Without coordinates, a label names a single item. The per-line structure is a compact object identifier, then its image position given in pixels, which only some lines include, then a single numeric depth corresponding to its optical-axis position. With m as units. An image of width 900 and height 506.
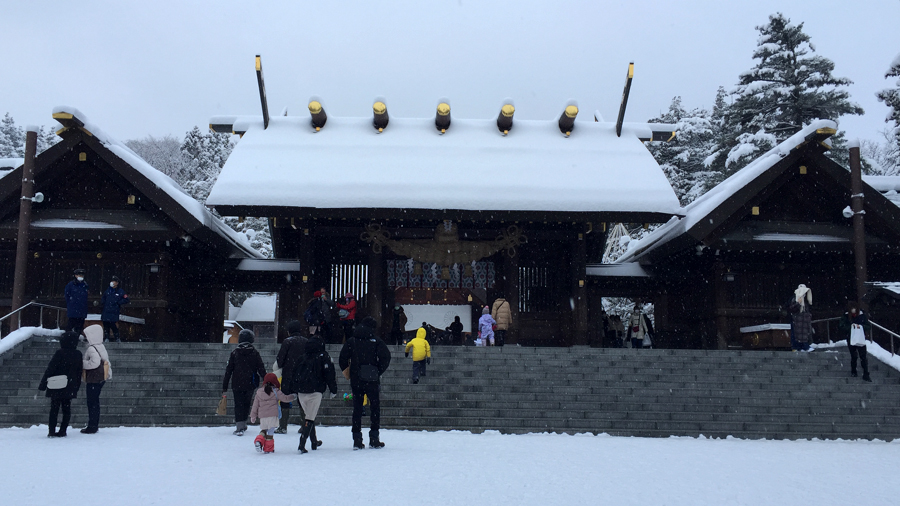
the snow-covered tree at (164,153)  47.82
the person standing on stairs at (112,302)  13.15
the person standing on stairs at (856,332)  11.59
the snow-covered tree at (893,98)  20.11
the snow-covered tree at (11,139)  47.13
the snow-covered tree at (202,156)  40.80
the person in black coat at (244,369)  8.30
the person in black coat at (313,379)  7.48
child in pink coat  7.27
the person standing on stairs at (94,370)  8.59
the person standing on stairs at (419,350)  10.88
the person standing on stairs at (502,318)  14.65
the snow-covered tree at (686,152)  34.53
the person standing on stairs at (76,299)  12.46
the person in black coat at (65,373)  8.29
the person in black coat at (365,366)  7.65
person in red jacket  13.95
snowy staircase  9.98
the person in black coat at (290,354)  7.74
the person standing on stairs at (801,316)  13.55
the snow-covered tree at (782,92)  25.16
